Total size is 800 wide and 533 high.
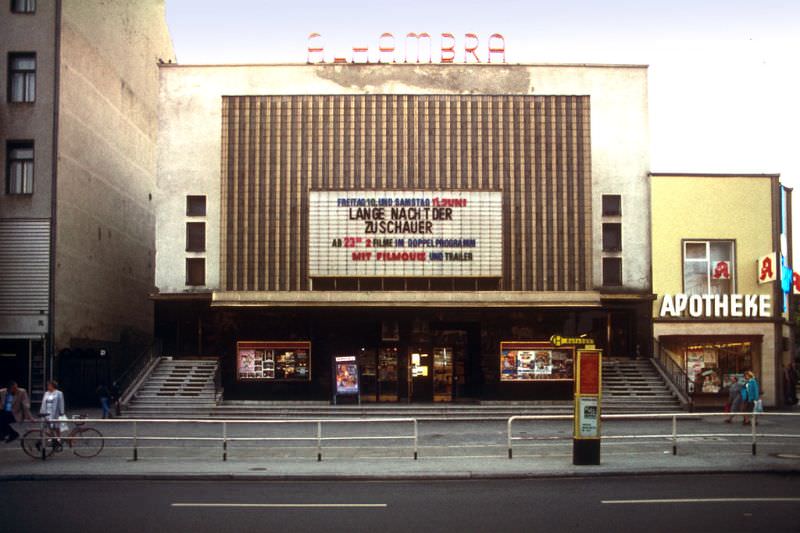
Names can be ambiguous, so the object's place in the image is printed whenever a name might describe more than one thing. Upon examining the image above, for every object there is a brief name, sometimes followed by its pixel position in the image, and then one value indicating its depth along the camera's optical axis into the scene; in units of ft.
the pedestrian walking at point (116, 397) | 125.49
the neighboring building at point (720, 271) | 139.23
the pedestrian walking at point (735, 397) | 110.01
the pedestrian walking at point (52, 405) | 83.35
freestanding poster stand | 131.75
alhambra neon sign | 141.08
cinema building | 136.15
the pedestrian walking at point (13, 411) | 83.44
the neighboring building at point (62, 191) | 133.08
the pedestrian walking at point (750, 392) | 107.96
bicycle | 77.10
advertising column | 68.64
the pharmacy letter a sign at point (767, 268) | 136.05
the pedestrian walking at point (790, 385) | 142.31
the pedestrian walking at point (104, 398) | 121.29
